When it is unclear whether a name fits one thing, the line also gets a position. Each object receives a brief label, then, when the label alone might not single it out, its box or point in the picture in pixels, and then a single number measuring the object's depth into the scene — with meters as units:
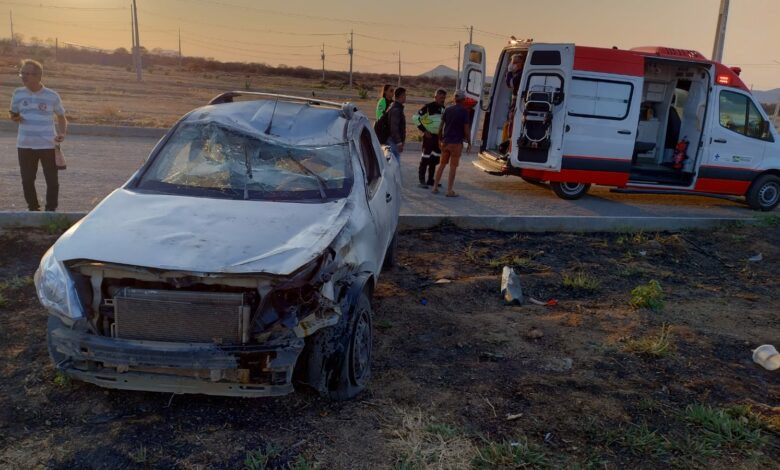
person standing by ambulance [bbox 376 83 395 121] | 10.59
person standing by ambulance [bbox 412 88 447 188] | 10.64
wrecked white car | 3.18
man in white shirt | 6.76
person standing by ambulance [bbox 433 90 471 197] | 10.06
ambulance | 10.23
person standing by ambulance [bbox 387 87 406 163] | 9.98
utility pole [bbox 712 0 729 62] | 17.56
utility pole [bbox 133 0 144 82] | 40.03
